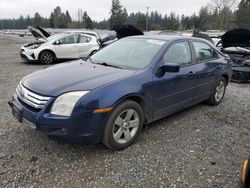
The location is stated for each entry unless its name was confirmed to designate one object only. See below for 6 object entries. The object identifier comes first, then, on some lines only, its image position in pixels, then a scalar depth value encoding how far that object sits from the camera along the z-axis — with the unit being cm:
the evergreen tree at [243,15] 4769
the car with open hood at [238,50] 727
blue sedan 264
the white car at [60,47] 1003
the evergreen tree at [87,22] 7607
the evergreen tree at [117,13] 6956
